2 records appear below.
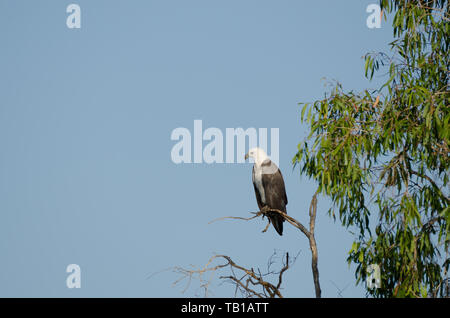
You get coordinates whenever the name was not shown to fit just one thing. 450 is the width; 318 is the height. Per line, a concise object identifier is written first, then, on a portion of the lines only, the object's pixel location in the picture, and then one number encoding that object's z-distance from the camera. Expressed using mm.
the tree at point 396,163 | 14156
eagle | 19437
